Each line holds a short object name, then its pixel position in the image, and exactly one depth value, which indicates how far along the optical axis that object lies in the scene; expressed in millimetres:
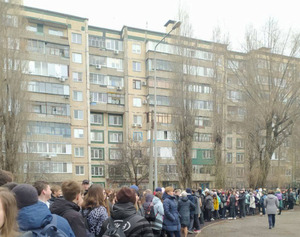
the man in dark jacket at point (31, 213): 2516
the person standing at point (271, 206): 12328
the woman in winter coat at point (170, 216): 7949
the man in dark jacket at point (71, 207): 3627
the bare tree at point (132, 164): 36281
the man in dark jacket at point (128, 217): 3475
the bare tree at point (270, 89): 25062
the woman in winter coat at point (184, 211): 9680
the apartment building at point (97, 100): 34750
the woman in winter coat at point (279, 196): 19016
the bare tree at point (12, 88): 18000
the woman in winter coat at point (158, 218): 7422
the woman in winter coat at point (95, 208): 4496
